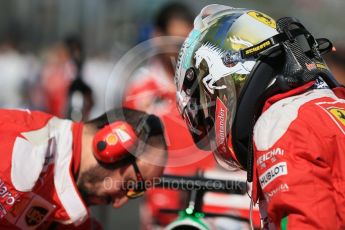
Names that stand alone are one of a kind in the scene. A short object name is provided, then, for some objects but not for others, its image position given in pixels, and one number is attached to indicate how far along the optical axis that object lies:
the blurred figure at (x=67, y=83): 13.31
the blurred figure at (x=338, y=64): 9.37
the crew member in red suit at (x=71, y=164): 5.23
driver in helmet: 3.31
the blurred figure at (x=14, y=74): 21.25
